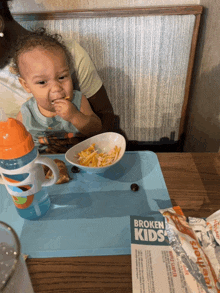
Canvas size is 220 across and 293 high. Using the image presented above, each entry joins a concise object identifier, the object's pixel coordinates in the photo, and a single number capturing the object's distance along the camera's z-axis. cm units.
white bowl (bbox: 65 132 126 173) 75
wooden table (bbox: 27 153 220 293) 44
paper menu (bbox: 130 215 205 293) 42
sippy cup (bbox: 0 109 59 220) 47
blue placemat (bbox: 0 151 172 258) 51
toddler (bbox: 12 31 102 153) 79
